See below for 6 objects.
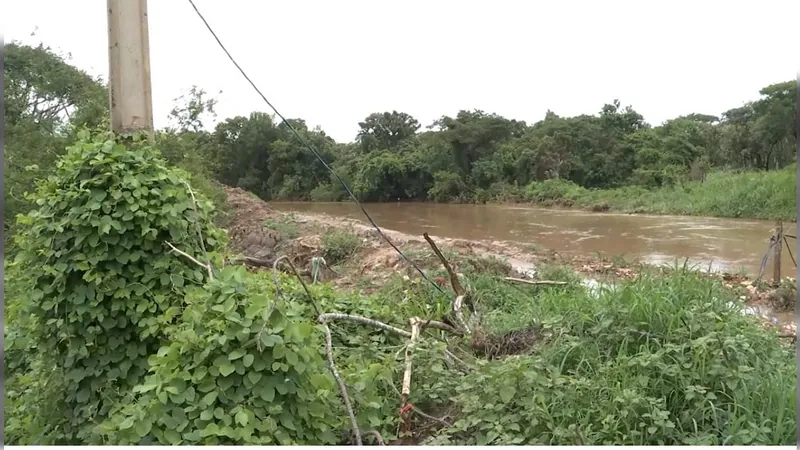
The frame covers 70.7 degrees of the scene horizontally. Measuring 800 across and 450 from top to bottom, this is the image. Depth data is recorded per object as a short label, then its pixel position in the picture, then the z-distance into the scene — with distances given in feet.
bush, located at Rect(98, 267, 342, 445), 6.17
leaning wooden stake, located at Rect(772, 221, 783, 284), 24.32
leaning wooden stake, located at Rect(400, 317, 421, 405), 9.20
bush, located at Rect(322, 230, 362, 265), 32.37
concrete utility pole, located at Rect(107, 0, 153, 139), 9.19
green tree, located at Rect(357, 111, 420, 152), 131.03
